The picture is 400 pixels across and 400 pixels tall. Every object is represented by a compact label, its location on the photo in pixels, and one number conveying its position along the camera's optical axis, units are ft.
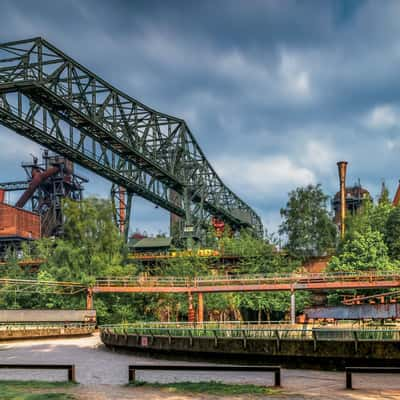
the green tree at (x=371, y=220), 239.91
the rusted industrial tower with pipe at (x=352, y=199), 422.82
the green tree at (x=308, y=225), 276.82
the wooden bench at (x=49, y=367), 58.59
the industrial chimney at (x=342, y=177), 314.96
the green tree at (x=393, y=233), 228.84
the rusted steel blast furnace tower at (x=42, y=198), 364.58
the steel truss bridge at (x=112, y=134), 166.58
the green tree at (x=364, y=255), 211.41
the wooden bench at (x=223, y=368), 55.36
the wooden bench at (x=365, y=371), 54.34
